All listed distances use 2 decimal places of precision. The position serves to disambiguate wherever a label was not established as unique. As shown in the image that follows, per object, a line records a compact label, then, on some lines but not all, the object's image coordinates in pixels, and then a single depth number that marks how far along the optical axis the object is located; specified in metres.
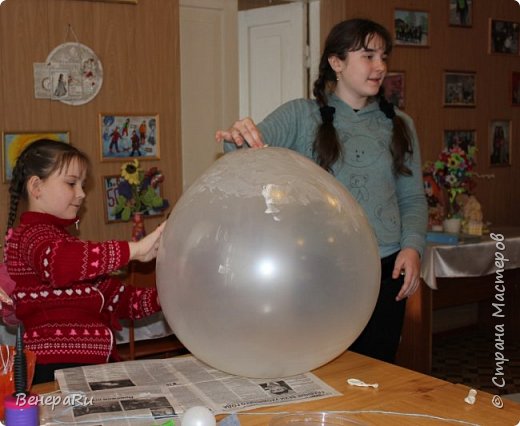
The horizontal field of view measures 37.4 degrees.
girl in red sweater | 1.67
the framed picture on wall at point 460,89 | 4.95
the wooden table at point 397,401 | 1.25
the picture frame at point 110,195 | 3.60
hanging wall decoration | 3.36
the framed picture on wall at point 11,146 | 3.26
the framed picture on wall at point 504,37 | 5.15
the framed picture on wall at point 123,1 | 3.53
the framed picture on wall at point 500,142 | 5.21
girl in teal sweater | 1.99
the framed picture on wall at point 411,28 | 4.68
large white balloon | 1.19
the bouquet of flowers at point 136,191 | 3.56
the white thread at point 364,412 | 1.23
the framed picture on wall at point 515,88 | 5.29
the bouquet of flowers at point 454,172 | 4.26
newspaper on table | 1.27
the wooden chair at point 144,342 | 3.11
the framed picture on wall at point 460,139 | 4.96
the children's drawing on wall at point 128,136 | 3.58
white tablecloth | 3.79
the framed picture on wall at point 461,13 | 4.92
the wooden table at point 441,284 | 3.82
